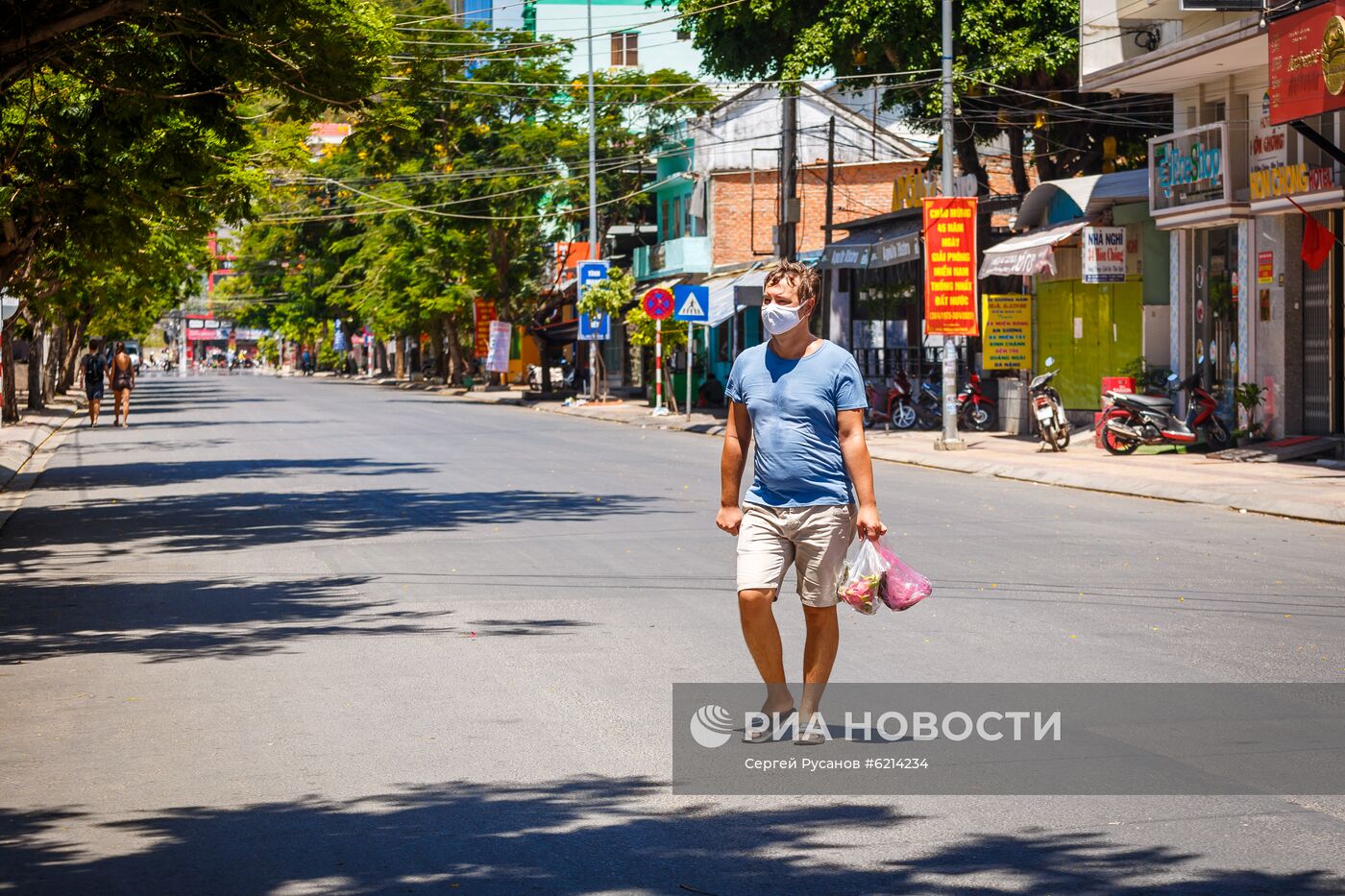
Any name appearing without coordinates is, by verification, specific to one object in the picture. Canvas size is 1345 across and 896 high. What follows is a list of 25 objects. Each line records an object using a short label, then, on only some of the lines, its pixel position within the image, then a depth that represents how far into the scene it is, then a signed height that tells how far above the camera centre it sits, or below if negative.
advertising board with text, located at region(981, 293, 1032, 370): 32.66 +0.33
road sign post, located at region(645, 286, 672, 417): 40.69 +1.19
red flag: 23.42 +1.40
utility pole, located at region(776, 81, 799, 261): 37.56 +3.66
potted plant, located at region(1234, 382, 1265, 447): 25.49 -0.82
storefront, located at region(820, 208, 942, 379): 36.88 +1.34
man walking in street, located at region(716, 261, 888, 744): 7.06 -0.48
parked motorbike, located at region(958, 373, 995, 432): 33.62 -1.10
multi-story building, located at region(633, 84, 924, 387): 54.62 +5.52
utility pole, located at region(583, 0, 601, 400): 49.44 +4.26
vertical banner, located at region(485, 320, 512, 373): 61.59 +0.30
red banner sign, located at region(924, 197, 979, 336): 29.83 +1.47
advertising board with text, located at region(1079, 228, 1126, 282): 28.97 +1.59
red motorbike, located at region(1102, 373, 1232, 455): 25.95 -1.14
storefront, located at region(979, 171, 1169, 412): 29.16 +1.31
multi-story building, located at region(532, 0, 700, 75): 81.62 +15.57
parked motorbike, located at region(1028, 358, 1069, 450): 27.31 -1.10
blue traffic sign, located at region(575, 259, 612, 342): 49.38 +2.17
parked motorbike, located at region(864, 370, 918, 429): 35.41 -1.11
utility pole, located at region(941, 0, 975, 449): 28.89 -0.22
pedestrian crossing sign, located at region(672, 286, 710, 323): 39.28 +1.05
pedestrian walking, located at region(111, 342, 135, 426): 40.91 -0.50
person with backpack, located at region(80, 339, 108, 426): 42.03 -0.38
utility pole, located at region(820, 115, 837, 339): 39.22 +2.88
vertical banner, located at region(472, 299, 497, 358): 65.94 +1.31
